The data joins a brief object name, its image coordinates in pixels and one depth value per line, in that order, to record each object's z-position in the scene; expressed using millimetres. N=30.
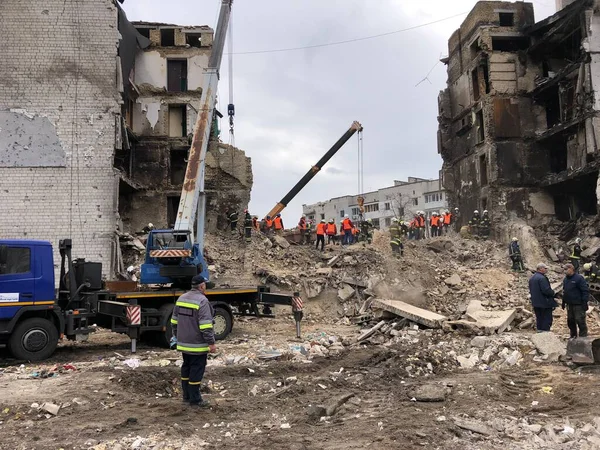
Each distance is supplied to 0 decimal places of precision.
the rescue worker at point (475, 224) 26469
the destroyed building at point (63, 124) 19781
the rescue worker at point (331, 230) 22906
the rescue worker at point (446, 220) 26641
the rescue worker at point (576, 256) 17672
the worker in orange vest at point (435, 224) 27250
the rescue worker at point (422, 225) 26781
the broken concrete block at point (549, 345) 8605
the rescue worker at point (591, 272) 12154
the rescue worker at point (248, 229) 21367
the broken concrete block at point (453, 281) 17505
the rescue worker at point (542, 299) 10039
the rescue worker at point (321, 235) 21438
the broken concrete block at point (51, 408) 6035
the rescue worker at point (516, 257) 19812
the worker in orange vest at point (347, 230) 23859
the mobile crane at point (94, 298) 8969
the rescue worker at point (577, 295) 9172
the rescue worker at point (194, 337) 6125
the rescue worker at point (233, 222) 22969
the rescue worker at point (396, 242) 19703
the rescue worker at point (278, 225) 24973
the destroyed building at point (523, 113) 26234
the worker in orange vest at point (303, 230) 24109
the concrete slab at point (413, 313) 11492
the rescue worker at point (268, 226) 24972
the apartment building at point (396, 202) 65631
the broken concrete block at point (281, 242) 21641
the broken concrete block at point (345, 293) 16547
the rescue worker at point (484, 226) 25984
